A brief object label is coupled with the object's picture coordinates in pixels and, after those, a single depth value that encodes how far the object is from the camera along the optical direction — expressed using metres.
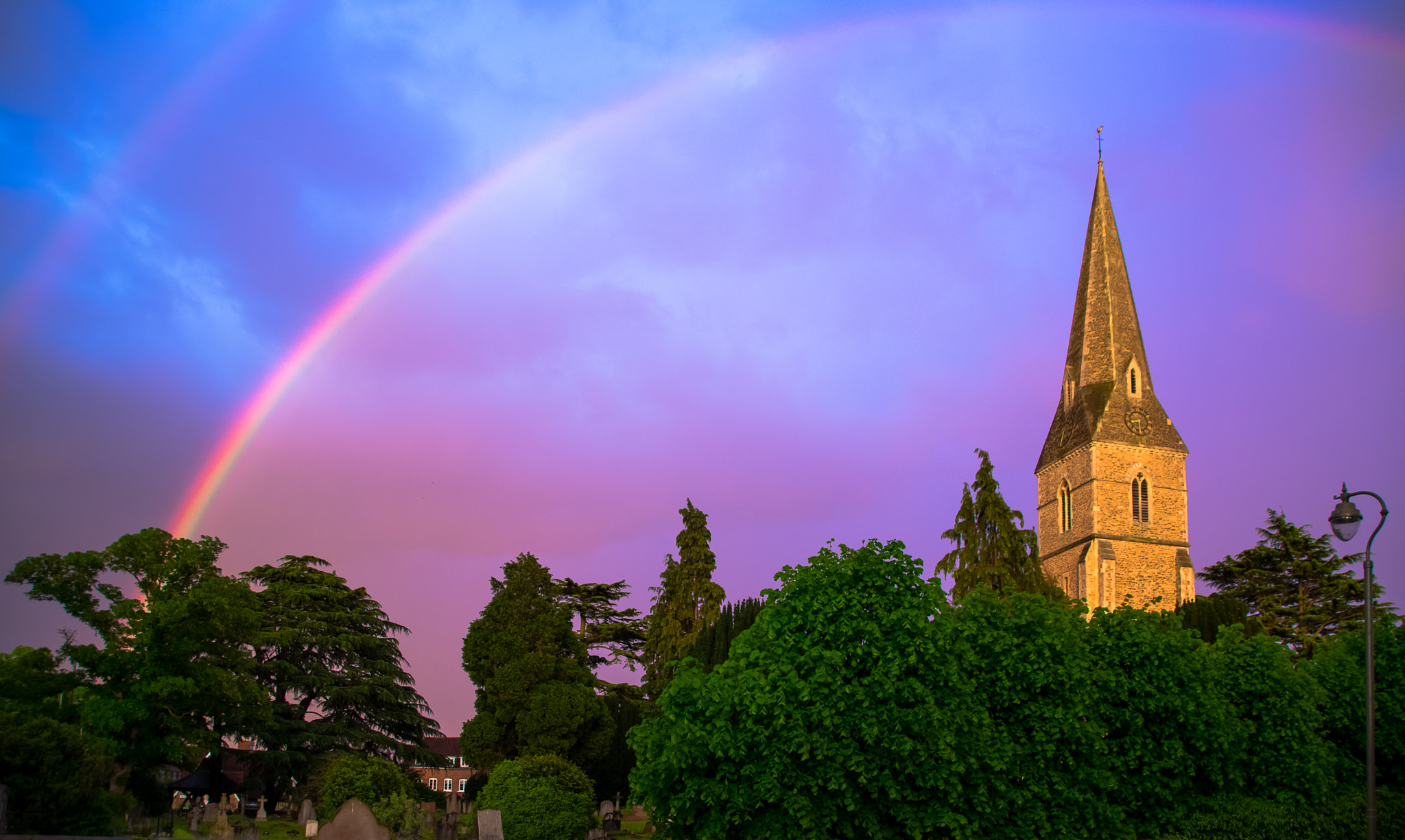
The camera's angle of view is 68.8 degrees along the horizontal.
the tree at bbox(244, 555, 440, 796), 40.59
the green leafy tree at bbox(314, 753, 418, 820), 29.55
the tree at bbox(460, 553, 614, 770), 36.12
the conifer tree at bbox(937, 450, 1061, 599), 36.75
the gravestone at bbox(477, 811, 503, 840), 23.81
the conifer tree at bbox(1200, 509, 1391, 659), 55.97
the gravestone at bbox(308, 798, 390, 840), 20.16
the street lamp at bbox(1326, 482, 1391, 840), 17.39
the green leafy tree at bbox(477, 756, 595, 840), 27.52
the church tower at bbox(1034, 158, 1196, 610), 56.66
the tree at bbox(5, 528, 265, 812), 27.11
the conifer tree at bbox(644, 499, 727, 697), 47.03
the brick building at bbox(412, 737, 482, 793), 75.19
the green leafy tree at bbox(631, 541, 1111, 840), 16.95
